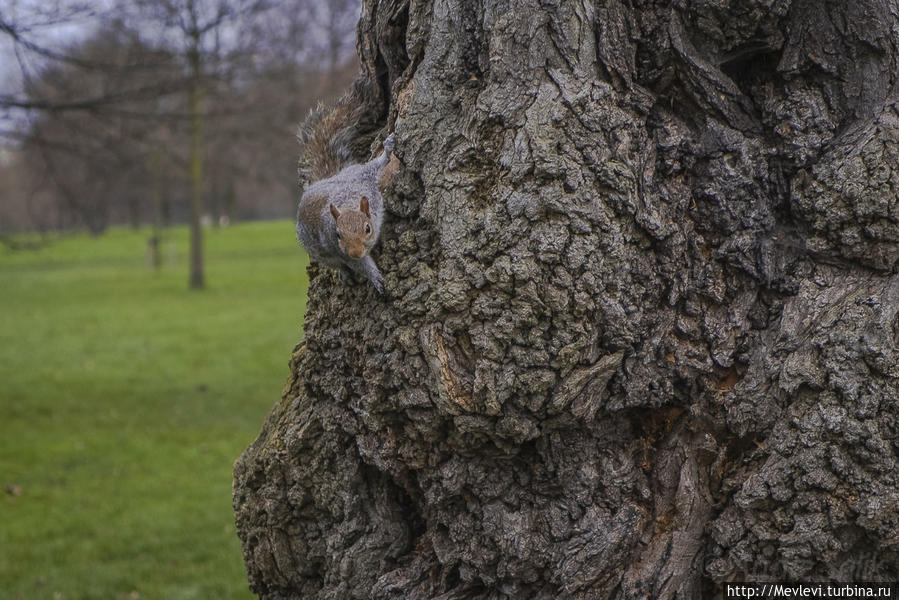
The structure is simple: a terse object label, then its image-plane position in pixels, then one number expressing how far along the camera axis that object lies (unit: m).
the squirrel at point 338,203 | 2.00
